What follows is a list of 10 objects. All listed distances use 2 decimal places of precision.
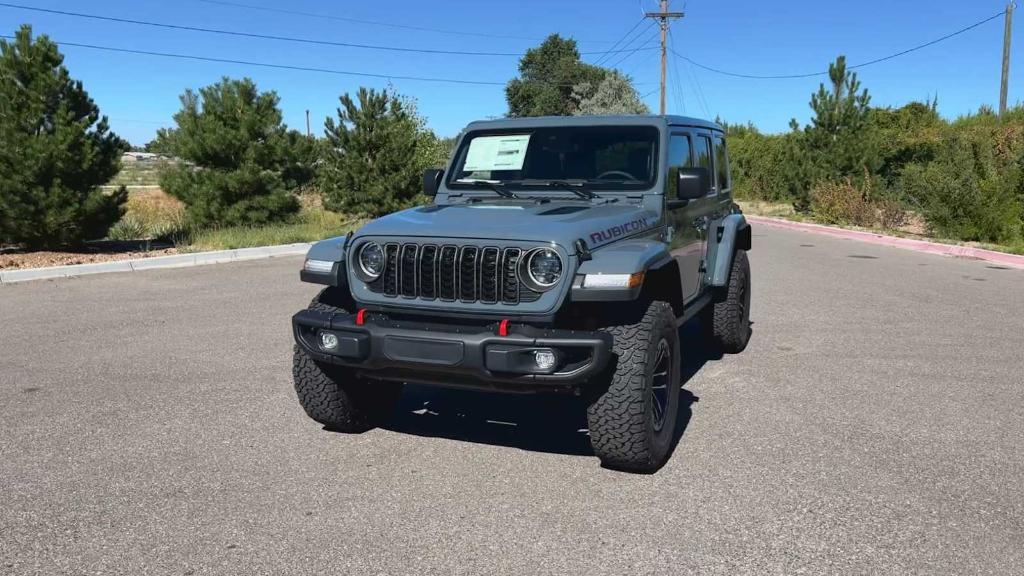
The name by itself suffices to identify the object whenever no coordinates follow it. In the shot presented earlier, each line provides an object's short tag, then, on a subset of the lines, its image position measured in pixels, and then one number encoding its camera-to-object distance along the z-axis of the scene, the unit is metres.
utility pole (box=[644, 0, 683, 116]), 39.53
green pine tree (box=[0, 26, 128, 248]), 12.20
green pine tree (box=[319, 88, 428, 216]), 18.59
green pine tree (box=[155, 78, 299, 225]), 15.84
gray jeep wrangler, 3.72
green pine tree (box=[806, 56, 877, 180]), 21.59
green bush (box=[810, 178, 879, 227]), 20.28
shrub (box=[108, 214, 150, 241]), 15.78
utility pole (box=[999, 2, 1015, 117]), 29.48
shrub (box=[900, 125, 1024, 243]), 15.02
